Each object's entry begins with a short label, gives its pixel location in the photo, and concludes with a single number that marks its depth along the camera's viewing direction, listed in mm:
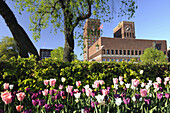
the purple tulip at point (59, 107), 2053
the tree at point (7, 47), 37675
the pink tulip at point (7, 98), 1952
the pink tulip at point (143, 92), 2482
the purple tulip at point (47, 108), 2019
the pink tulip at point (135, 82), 3031
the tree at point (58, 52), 40688
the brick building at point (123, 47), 59344
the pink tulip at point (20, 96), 2180
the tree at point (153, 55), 38103
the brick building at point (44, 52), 90500
